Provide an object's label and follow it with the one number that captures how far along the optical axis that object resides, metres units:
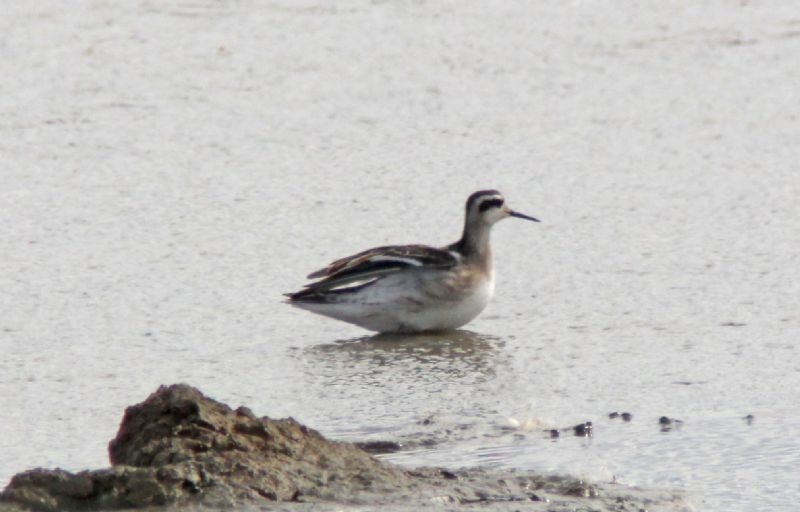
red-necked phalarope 16.95
